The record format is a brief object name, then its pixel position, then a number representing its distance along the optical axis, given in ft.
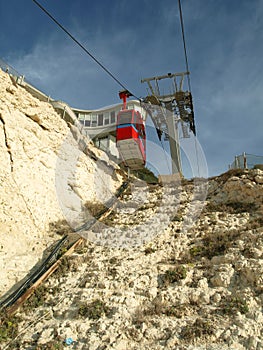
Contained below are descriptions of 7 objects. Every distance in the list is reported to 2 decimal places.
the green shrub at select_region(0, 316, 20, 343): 20.54
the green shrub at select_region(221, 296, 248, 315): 20.20
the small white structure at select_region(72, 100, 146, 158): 120.98
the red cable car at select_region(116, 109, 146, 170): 61.11
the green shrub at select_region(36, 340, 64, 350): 18.38
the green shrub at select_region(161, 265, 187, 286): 25.38
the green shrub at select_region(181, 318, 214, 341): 18.13
